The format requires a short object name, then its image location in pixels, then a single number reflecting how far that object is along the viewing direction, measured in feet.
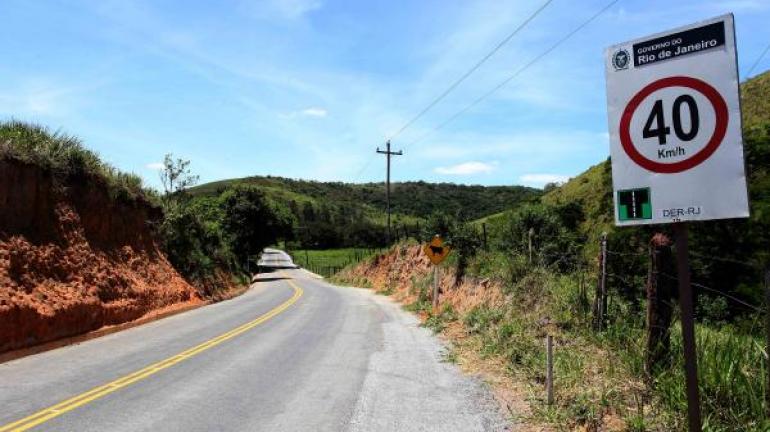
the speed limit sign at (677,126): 12.13
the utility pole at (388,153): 162.91
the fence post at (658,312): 21.39
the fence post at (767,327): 15.05
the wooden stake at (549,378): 24.60
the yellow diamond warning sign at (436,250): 76.02
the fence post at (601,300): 32.48
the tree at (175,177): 107.51
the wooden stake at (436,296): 71.51
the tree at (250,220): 231.09
